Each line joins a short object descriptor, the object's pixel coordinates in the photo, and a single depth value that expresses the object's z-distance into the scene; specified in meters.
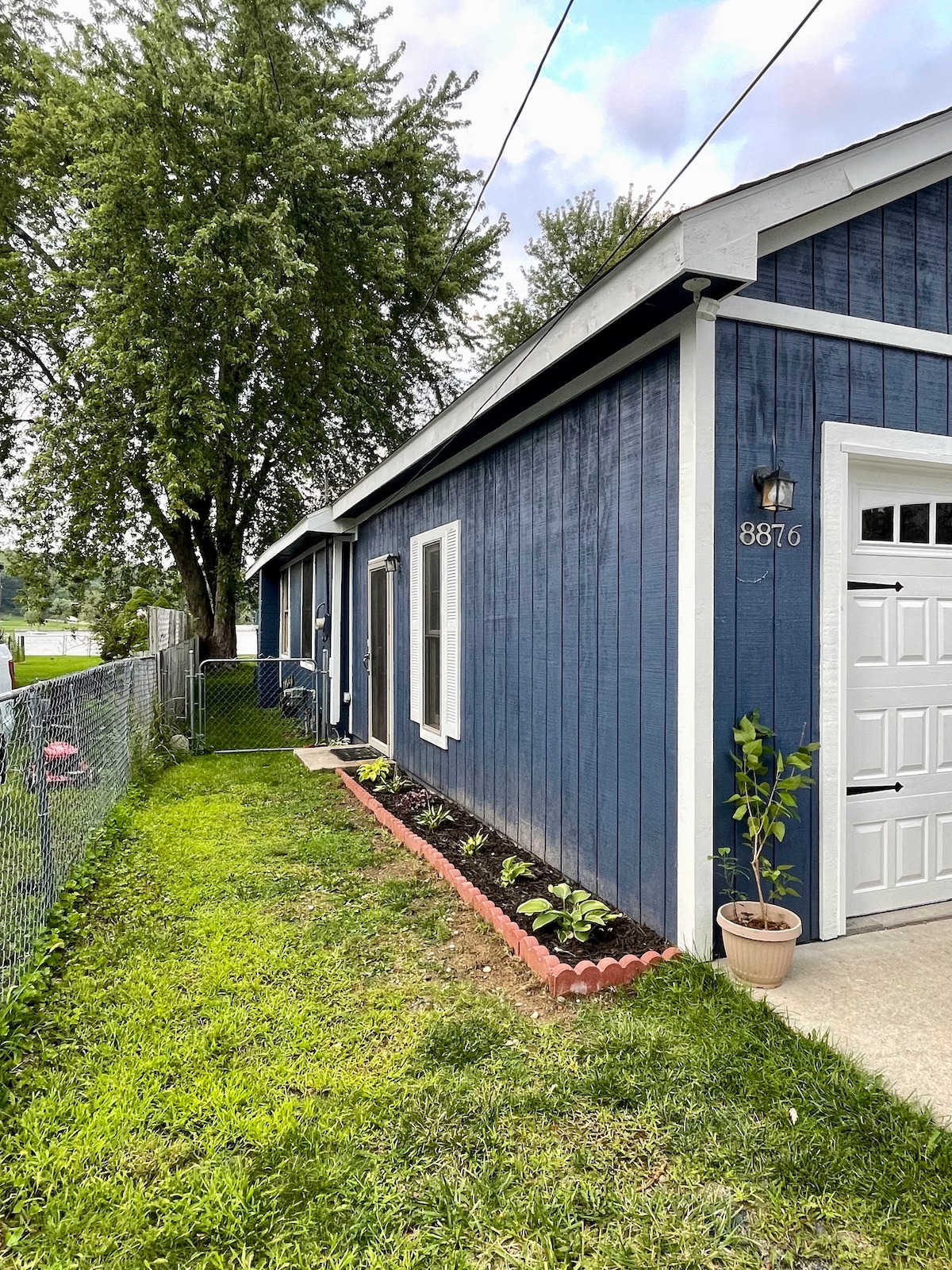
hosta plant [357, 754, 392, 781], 6.16
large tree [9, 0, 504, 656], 10.65
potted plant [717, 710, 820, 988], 2.45
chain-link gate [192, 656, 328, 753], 8.51
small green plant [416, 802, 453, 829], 4.67
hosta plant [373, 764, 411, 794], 5.84
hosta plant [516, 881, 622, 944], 2.87
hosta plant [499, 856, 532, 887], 3.53
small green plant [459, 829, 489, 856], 4.12
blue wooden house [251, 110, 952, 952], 2.62
